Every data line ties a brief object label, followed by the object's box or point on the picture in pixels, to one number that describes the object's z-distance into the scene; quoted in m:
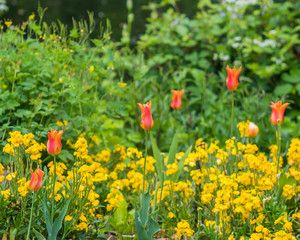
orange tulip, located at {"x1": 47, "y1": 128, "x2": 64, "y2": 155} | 3.40
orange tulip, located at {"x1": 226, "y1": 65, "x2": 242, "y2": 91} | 4.42
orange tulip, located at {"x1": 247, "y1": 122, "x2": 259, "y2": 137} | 4.87
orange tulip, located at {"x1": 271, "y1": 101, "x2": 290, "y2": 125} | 4.26
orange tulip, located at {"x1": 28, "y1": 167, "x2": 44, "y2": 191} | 3.36
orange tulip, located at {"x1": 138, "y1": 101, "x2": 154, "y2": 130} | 3.81
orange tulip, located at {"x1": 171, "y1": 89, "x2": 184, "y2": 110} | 6.04
